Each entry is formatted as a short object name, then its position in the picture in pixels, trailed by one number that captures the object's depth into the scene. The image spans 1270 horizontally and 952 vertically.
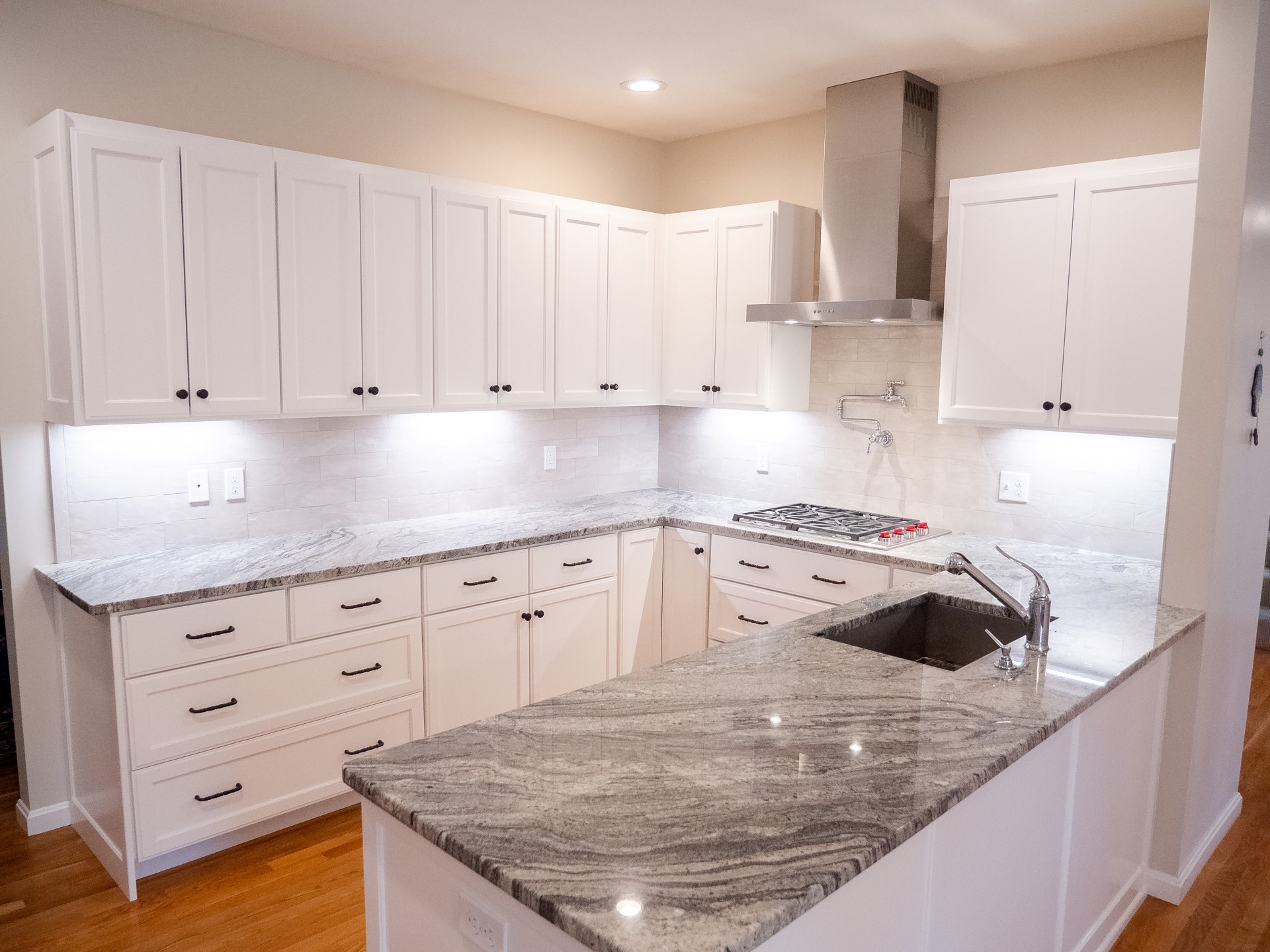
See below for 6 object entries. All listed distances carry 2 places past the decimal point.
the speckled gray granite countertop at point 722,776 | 1.15
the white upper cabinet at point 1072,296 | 2.83
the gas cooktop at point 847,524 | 3.42
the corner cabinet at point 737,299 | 3.89
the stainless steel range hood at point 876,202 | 3.48
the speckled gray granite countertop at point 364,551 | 2.67
